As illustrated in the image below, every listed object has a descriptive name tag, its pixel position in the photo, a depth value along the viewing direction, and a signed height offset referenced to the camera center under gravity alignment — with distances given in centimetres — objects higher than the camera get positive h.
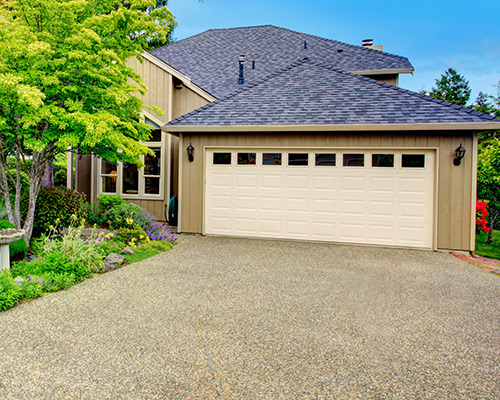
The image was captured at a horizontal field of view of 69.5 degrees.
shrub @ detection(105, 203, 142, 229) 830 -66
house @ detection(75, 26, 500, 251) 813 +72
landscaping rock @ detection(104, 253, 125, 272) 599 -126
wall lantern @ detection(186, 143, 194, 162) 938 +95
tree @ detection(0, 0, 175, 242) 600 +205
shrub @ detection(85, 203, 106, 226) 876 -75
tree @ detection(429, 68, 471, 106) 2876 +852
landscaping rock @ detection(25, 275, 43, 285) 473 -123
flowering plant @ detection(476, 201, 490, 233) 1095 -66
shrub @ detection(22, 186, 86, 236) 765 -48
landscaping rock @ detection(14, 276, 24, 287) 456 -121
